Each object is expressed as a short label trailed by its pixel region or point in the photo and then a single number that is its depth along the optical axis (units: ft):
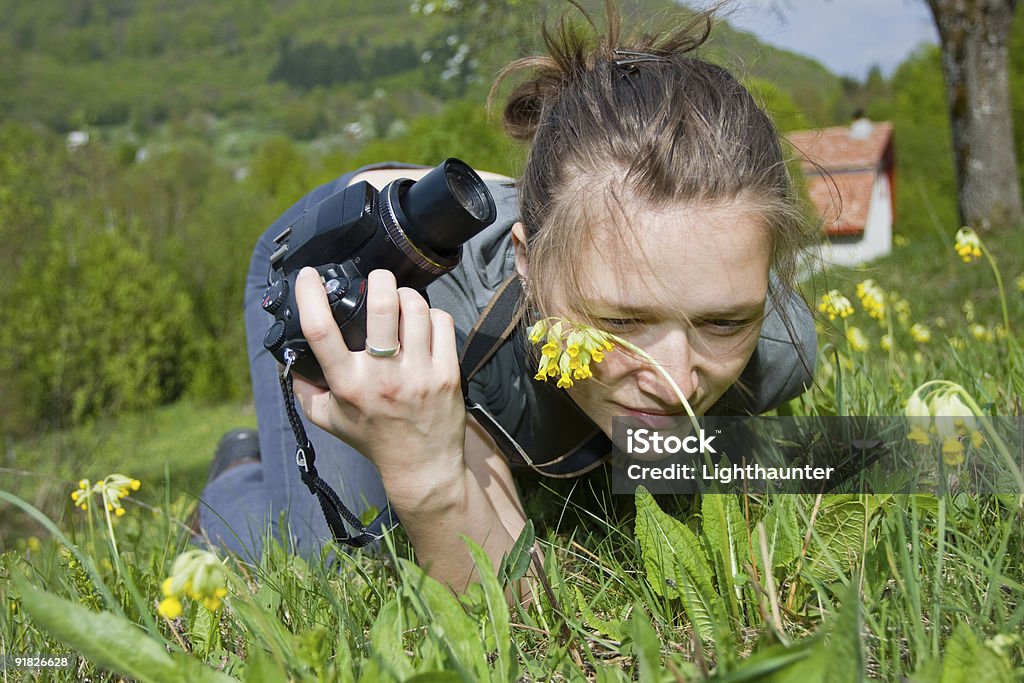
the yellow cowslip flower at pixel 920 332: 5.27
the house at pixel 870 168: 74.04
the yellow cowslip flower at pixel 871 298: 4.87
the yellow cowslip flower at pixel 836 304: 4.59
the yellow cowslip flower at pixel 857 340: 5.00
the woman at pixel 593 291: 3.90
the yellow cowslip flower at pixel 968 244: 4.60
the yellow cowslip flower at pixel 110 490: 4.09
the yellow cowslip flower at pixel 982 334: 5.27
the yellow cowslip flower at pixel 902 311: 6.23
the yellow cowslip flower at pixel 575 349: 3.69
